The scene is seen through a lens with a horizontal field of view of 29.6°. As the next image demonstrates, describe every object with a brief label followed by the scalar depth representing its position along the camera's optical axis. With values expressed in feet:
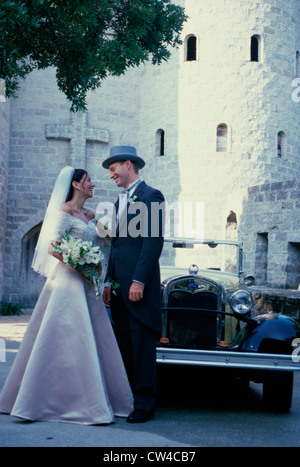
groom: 13.69
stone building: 56.54
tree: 24.93
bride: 12.98
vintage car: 14.51
